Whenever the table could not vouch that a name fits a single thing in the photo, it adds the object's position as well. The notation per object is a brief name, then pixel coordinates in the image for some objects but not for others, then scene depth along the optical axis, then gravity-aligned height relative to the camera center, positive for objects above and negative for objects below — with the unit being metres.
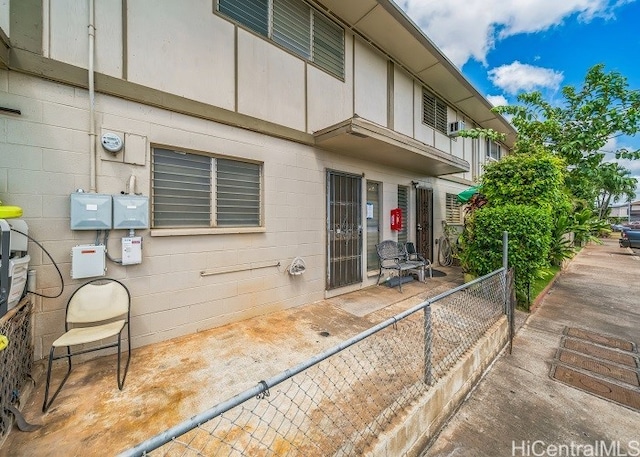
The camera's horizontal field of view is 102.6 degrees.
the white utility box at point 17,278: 2.01 -0.42
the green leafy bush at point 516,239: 4.29 -0.21
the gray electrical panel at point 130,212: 2.79 +0.17
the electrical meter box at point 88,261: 2.61 -0.36
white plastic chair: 2.31 -0.86
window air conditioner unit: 8.20 +3.21
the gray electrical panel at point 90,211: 2.59 +0.16
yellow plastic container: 1.84 +0.11
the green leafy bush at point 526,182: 4.79 +0.89
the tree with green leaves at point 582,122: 6.68 +2.88
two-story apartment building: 2.54 +1.16
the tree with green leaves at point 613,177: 6.61 +1.36
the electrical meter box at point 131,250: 2.86 -0.27
